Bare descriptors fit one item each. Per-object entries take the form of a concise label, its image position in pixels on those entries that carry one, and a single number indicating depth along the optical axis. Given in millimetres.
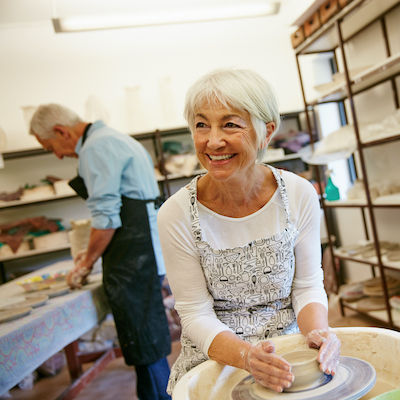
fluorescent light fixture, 3084
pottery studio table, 1361
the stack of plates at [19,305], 1560
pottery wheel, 809
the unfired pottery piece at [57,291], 1949
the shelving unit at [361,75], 2621
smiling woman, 1064
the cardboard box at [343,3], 2586
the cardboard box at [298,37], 3228
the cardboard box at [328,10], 2698
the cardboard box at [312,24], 2947
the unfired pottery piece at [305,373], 848
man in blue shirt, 1999
